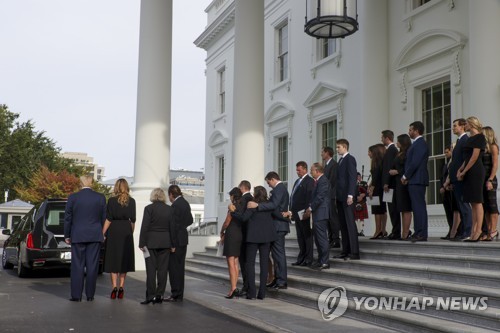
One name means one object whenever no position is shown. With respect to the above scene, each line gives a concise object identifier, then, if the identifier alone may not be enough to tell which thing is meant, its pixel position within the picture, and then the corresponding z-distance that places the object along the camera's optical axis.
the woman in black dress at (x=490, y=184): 8.87
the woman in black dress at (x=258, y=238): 9.44
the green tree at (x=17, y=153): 45.25
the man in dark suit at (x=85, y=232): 9.53
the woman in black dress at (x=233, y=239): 9.55
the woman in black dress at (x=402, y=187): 9.90
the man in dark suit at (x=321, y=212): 9.59
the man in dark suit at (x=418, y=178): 9.45
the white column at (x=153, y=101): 15.27
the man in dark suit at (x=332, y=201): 10.33
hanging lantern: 12.97
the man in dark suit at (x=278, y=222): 9.62
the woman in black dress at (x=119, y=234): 9.66
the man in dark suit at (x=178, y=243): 9.63
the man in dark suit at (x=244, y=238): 9.59
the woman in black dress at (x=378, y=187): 10.68
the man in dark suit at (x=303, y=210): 10.32
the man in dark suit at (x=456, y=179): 9.09
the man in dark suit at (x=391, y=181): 10.25
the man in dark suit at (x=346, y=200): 9.66
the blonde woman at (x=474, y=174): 8.59
